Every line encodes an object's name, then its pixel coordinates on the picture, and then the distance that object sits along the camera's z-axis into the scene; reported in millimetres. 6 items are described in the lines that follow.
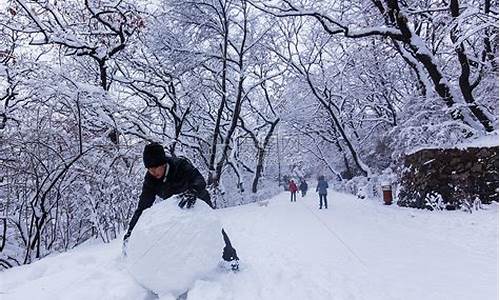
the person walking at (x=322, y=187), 18344
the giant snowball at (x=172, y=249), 4094
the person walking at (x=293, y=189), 29931
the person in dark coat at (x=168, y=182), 4809
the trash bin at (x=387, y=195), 16875
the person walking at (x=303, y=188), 36162
